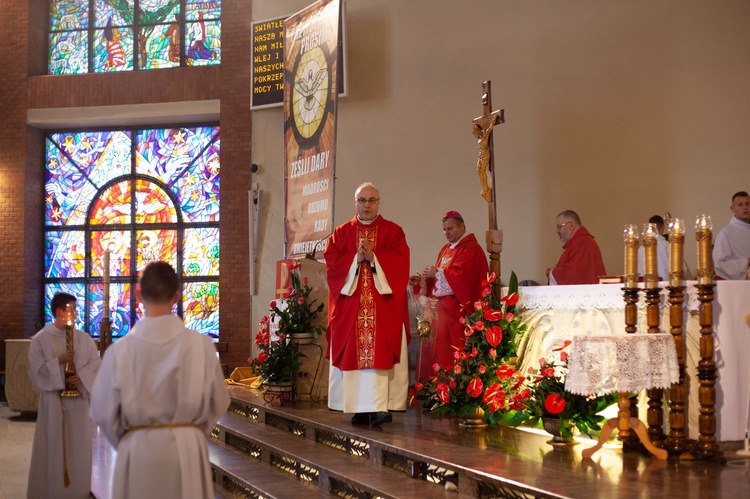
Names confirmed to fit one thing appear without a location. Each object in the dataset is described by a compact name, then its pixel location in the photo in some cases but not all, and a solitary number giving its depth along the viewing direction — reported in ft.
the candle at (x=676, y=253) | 16.37
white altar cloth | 16.31
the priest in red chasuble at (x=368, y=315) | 21.40
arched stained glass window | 43.60
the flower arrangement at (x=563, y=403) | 17.40
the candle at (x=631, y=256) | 17.03
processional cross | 22.81
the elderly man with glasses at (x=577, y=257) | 25.00
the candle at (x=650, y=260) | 16.74
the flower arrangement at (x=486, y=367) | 19.81
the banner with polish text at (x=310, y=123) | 29.32
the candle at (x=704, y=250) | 15.88
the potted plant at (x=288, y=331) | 26.53
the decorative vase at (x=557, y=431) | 17.49
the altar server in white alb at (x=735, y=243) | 24.81
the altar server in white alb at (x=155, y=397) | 10.87
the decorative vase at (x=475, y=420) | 20.66
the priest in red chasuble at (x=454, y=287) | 24.08
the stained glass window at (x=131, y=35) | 44.37
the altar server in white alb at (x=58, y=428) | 19.11
